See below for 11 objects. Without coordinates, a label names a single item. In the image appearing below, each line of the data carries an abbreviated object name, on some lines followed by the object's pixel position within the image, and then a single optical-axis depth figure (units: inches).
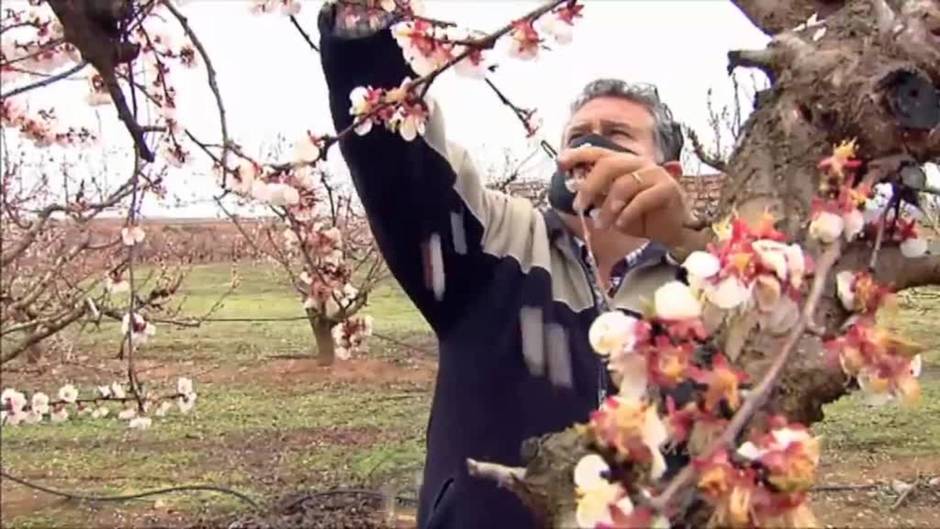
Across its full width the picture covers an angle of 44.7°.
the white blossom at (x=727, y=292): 22.0
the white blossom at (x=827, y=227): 25.1
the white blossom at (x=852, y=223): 25.4
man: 53.0
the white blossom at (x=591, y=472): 20.4
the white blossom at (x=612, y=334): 21.5
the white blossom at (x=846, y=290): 25.3
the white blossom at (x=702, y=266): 22.1
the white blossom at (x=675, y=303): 21.4
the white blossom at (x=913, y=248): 28.8
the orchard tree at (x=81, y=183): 50.7
